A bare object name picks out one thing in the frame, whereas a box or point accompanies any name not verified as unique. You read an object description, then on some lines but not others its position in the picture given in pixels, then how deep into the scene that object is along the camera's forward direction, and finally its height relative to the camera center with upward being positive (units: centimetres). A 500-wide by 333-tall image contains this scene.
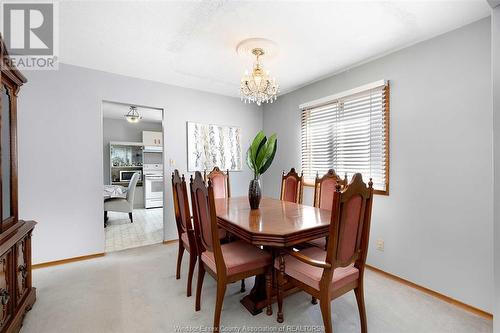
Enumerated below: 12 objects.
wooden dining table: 153 -44
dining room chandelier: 233 +82
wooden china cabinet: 151 -46
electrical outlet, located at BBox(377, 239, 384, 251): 260 -91
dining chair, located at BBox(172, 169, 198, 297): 208 -55
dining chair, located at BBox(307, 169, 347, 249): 248 -27
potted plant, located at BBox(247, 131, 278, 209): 214 +9
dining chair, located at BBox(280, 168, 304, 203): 290 -30
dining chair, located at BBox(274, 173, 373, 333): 138 -60
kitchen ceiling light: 512 +115
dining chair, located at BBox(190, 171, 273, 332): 157 -69
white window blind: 261 +38
